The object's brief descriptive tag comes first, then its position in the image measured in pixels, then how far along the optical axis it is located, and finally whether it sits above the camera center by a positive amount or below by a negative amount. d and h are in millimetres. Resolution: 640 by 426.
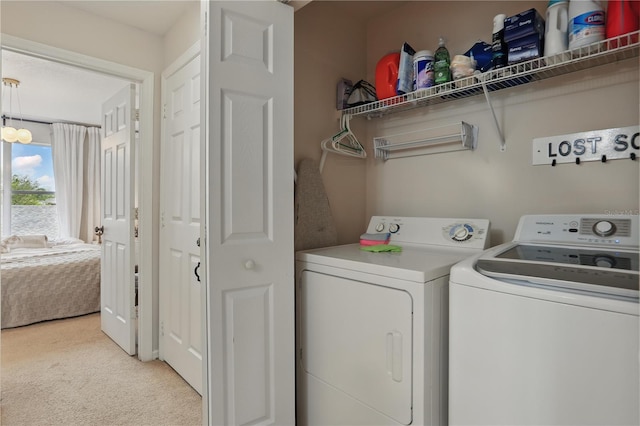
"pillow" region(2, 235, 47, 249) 4254 -435
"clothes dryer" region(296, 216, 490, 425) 1149 -465
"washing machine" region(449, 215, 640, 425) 802 -350
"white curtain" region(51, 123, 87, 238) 5441 +578
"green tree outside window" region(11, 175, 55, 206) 5215 +231
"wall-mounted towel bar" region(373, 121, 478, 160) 1758 +374
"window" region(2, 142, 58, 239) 5098 +264
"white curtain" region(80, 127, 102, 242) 5738 +300
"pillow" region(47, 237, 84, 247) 4605 -487
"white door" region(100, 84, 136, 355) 2486 -107
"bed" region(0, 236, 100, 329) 3146 -772
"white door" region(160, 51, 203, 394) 2076 -130
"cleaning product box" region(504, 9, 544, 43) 1342 +742
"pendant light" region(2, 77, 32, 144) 3592 +875
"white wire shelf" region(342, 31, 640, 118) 1228 +580
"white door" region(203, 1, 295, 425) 1276 -27
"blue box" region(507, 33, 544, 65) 1343 +646
